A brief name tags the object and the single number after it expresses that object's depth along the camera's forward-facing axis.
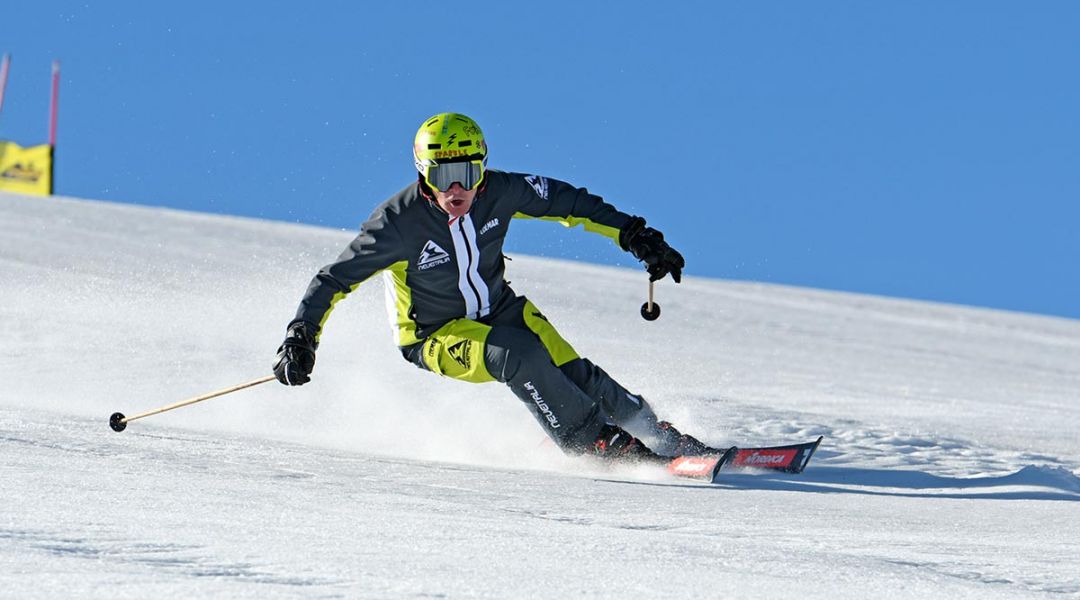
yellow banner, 53.22
